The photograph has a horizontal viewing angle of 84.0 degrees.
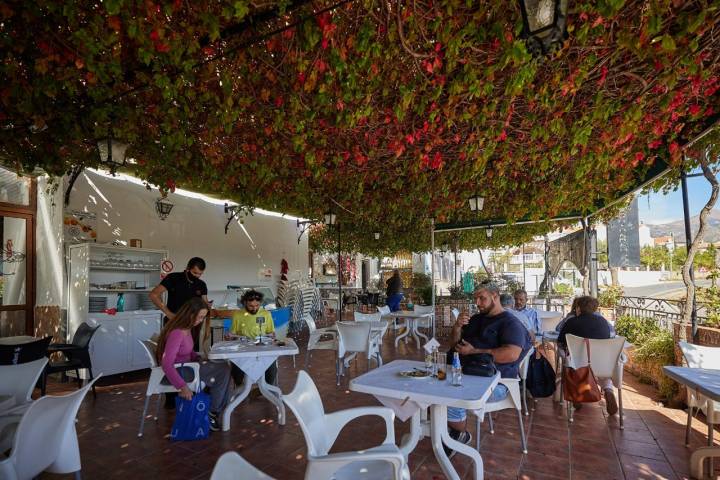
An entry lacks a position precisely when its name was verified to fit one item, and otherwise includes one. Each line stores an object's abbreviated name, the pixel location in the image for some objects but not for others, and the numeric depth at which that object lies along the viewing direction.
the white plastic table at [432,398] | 2.32
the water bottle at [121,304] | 6.32
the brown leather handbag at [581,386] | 3.73
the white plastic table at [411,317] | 7.61
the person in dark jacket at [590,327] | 4.07
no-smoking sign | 7.19
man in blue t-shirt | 3.18
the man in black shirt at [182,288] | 4.64
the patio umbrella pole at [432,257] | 8.89
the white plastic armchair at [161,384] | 3.62
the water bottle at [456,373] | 2.56
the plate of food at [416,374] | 2.75
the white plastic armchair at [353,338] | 5.43
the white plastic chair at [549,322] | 6.40
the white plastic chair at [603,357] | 3.91
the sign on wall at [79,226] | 6.15
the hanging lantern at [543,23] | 1.92
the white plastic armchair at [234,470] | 1.27
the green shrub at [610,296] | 9.33
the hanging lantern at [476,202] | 6.85
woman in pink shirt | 3.49
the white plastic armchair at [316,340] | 5.68
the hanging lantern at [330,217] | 8.21
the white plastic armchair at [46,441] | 1.90
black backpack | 4.11
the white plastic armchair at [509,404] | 3.09
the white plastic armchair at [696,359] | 3.35
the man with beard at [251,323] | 4.62
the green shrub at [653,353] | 4.53
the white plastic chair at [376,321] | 5.74
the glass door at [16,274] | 5.86
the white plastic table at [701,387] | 2.60
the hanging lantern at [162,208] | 7.59
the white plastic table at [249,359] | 3.74
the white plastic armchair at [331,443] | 1.66
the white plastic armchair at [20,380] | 2.80
